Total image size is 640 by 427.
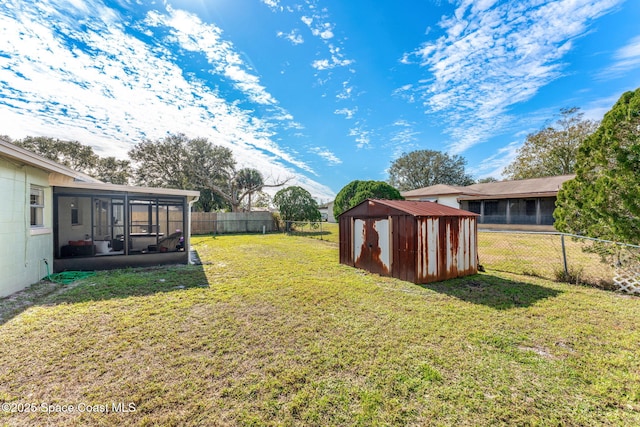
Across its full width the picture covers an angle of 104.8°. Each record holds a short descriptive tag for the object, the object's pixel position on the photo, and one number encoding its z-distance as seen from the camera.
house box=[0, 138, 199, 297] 4.57
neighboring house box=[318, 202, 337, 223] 34.52
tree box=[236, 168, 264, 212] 24.53
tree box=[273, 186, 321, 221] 19.06
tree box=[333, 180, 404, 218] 15.91
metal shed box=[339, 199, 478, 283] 5.56
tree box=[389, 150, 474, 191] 35.66
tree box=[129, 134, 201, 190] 23.14
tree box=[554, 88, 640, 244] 4.93
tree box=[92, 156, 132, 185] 24.05
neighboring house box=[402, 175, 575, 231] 16.26
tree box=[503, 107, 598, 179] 21.44
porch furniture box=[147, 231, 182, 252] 7.87
